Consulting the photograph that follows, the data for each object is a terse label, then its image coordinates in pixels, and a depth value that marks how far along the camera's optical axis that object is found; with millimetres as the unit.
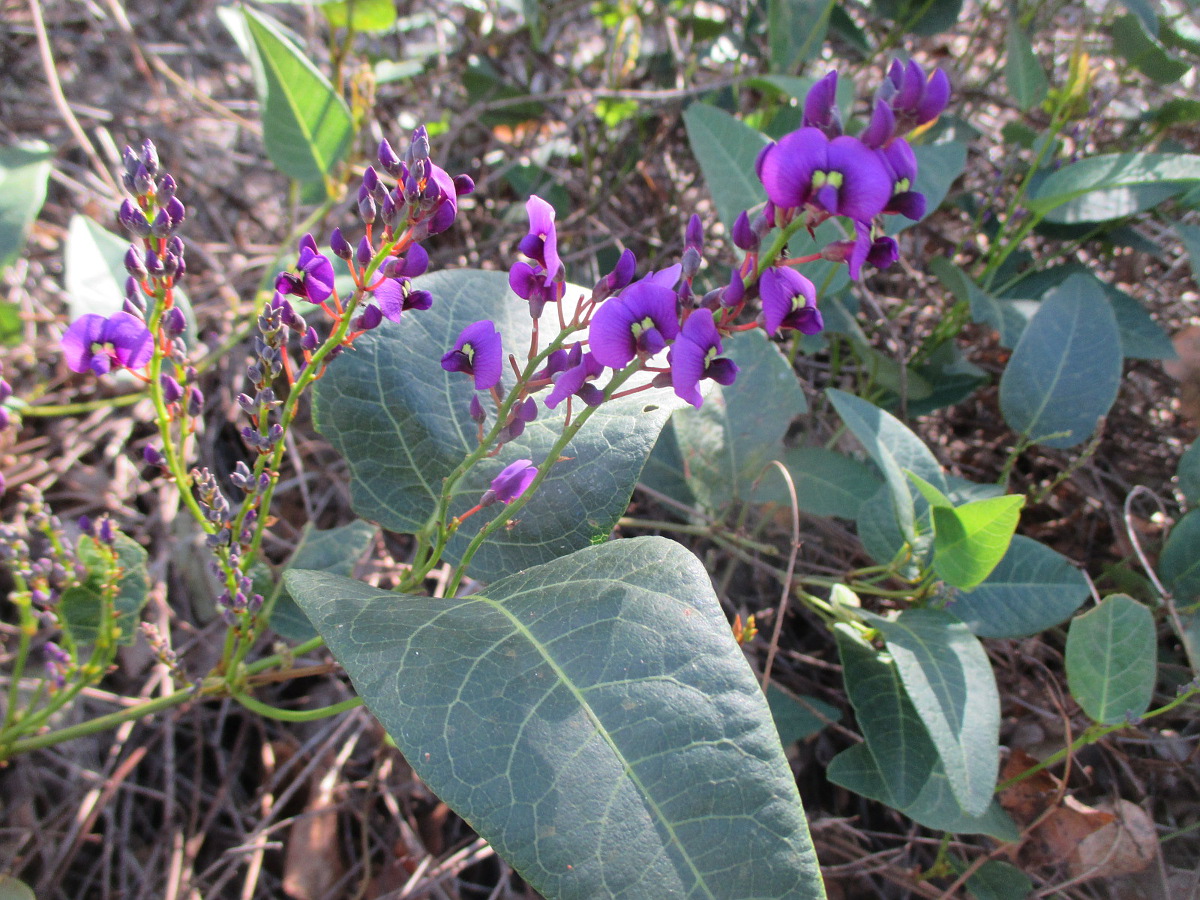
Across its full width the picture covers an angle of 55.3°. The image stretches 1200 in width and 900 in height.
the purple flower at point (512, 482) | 147
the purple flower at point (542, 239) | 138
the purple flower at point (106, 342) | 143
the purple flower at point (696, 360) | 130
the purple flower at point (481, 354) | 141
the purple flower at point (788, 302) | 131
